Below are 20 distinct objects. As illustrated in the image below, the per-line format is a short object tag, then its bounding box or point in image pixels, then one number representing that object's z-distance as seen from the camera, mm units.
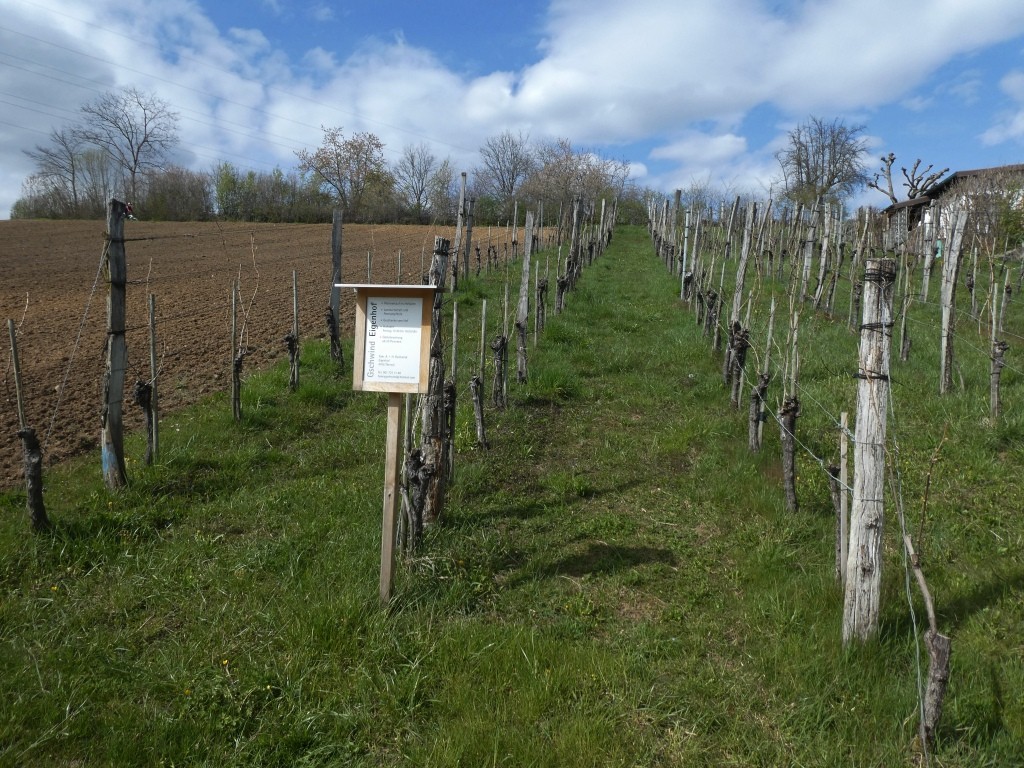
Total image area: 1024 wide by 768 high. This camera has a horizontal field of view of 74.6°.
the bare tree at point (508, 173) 51906
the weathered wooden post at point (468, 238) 14859
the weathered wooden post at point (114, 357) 4938
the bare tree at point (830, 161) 36375
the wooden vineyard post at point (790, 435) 4781
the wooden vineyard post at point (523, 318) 7996
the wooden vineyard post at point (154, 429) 5484
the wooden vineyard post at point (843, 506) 3416
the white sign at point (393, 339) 3441
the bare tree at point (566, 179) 47541
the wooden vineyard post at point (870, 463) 2986
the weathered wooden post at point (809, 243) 11238
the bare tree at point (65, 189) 35125
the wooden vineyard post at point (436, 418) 4352
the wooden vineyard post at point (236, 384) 6410
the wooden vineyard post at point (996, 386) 6086
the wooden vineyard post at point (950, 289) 7027
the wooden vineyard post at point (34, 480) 4143
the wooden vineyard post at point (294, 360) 7508
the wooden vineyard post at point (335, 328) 8728
